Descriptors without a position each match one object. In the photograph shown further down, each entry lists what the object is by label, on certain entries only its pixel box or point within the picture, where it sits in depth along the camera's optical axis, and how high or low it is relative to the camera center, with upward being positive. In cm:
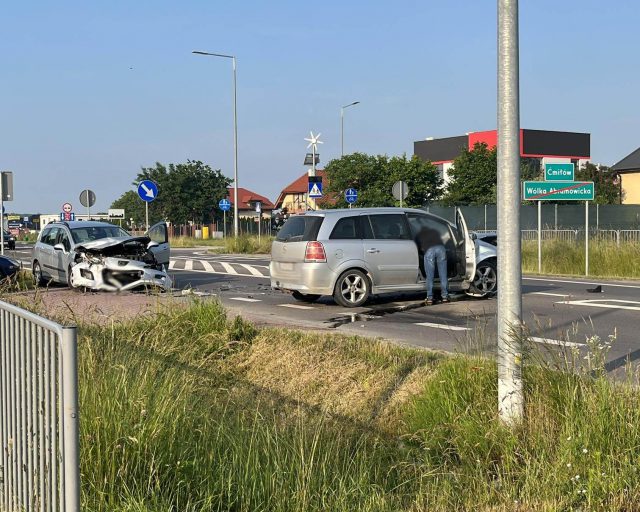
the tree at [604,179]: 6750 +498
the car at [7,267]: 1801 -53
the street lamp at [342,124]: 4759 +716
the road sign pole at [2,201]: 2183 +121
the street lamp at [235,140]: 4184 +537
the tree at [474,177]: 6322 +490
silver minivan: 1327 -25
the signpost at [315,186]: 3015 +206
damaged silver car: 1545 -39
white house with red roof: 13040 +664
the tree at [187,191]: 7225 +463
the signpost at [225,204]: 4846 +225
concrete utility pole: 527 +19
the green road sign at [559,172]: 2302 +186
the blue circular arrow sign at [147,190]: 2384 +157
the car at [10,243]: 4578 +4
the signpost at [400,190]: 2853 +175
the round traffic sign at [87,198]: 3061 +173
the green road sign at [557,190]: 2236 +131
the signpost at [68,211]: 5014 +204
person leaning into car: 1356 -31
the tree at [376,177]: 5466 +437
